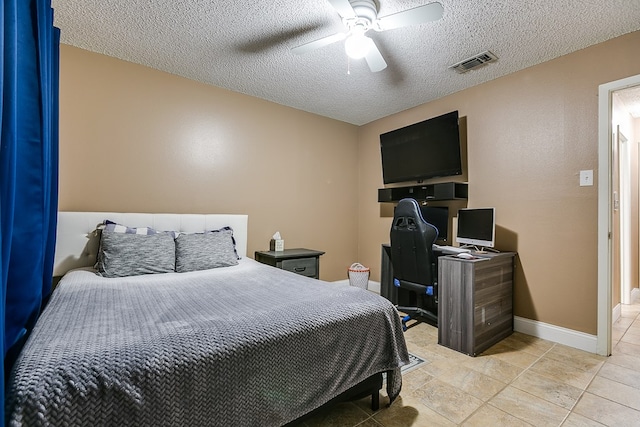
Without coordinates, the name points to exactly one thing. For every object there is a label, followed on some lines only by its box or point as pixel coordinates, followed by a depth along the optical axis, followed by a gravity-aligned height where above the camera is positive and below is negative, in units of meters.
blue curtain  0.92 +0.20
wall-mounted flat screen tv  3.24 +0.72
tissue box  3.58 -0.40
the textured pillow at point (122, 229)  2.44 -0.13
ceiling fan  1.75 +1.18
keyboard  2.85 -0.38
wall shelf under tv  3.14 +0.22
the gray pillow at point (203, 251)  2.45 -0.34
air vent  2.61 +1.35
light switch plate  2.44 +0.26
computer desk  2.37 -0.75
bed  0.88 -0.50
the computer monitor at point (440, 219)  3.38 -0.09
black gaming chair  2.74 -0.41
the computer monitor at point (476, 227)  2.78 -0.16
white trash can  4.20 -0.92
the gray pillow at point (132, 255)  2.18 -0.32
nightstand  3.17 -0.53
